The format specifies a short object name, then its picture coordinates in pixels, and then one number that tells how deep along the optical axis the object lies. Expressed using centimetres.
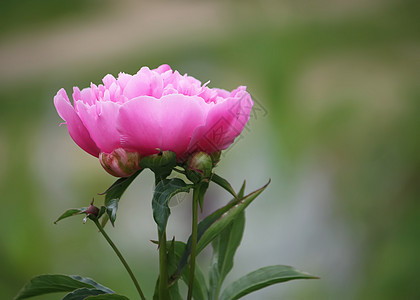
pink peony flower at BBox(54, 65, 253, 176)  137
